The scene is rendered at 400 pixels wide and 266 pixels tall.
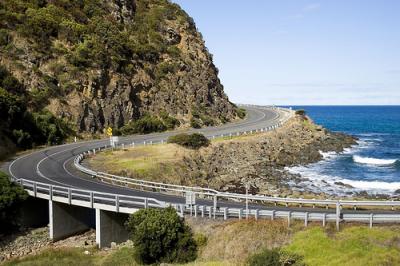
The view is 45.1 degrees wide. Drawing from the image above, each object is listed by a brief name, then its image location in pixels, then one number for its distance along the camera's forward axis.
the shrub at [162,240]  25.16
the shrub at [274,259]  21.77
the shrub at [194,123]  84.36
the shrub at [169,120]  82.21
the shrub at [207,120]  87.81
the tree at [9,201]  33.74
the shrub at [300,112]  107.09
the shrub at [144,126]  76.62
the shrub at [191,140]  60.98
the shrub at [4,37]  73.94
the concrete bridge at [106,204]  25.47
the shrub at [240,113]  104.69
